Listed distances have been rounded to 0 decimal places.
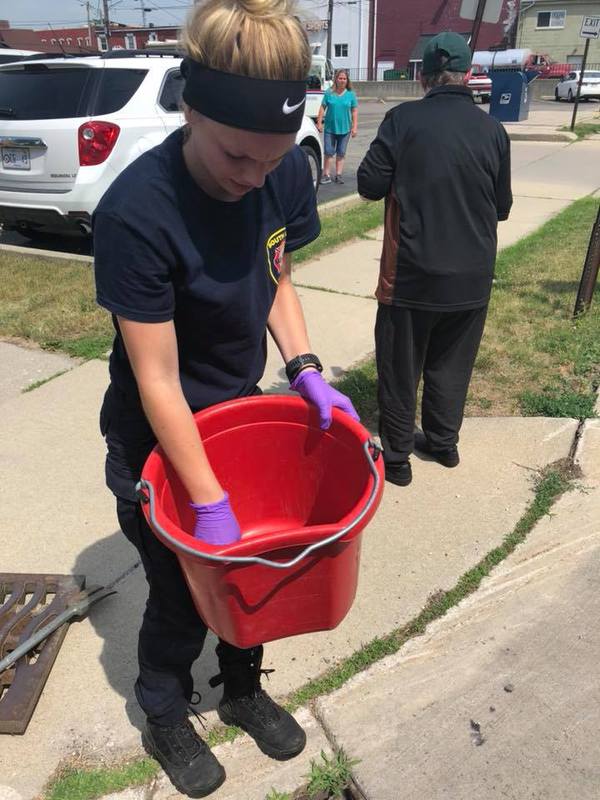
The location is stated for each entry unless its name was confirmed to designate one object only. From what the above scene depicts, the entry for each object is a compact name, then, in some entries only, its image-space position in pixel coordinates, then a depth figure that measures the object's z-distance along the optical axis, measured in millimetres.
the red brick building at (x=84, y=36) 58000
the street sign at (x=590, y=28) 16062
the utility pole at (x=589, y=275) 4797
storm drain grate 2055
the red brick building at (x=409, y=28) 49719
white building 52406
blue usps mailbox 20828
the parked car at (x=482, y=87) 30562
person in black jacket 2820
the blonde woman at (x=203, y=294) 1193
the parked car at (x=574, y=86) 32469
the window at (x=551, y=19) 50375
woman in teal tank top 10094
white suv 5910
